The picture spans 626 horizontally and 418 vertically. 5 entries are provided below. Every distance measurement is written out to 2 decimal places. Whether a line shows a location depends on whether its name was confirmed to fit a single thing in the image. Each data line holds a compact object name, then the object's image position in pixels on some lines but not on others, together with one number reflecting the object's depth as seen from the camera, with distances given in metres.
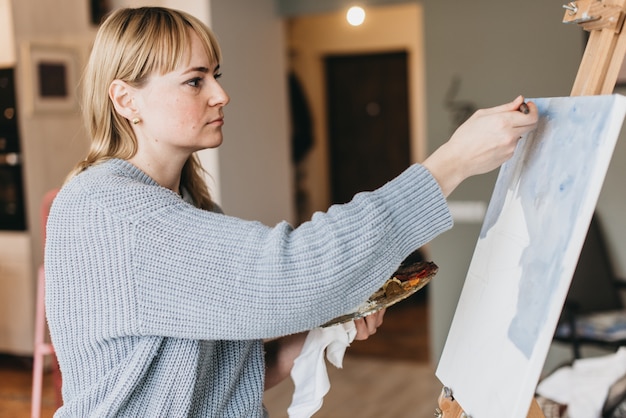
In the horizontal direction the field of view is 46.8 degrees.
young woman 1.07
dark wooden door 6.95
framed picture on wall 4.54
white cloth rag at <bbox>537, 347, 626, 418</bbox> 2.30
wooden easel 1.21
